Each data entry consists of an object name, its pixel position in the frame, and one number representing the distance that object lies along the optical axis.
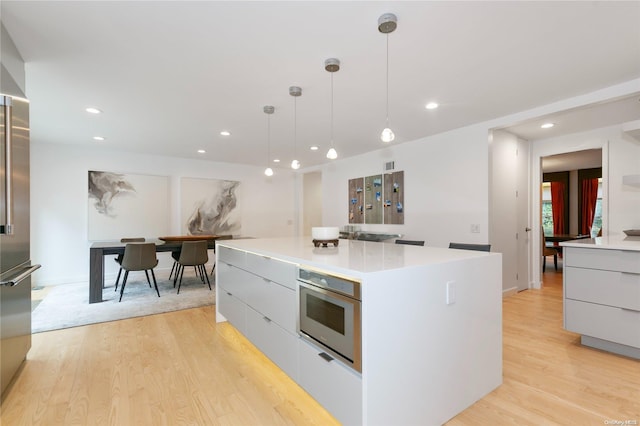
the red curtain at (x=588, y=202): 7.52
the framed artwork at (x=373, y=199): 5.60
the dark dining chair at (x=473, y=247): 2.73
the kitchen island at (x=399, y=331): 1.38
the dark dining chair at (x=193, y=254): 4.76
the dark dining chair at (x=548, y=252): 6.07
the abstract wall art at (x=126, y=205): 5.59
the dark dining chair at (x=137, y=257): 4.31
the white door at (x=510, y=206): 4.13
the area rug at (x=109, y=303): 3.46
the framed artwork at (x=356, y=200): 6.00
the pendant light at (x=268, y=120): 3.45
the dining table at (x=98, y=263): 4.13
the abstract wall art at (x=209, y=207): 6.45
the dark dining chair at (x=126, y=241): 4.64
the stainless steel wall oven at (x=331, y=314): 1.42
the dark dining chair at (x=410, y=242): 3.41
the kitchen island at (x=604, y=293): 2.39
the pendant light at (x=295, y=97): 2.93
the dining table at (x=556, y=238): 6.22
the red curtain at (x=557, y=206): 8.25
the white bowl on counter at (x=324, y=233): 2.50
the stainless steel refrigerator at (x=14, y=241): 1.74
